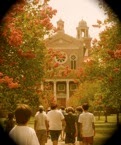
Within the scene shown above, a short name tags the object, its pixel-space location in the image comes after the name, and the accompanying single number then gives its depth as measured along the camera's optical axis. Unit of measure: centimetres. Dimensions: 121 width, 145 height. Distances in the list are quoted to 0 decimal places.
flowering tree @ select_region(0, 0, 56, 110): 1352
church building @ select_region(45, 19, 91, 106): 7831
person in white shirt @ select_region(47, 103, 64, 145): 1255
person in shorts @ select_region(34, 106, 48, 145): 1280
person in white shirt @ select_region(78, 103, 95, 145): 1152
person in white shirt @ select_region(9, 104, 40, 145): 640
